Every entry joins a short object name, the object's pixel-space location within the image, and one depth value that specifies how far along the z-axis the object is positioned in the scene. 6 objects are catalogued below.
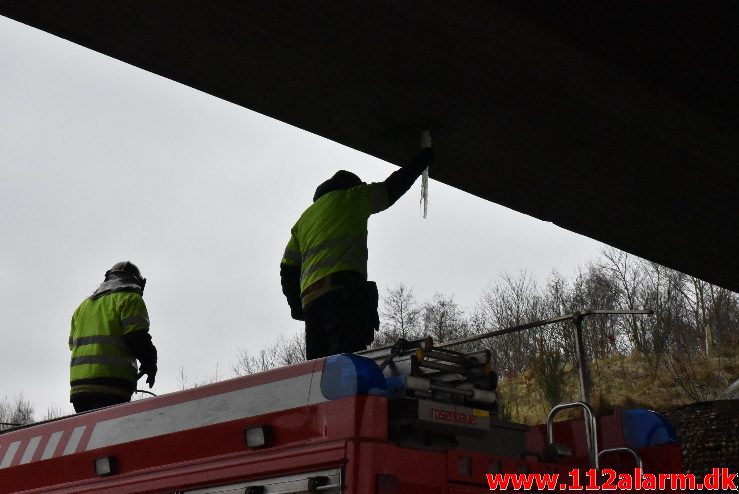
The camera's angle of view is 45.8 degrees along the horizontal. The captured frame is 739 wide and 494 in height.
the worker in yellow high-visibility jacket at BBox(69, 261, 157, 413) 6.64
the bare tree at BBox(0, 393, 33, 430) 69.56
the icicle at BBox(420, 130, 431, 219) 7.03
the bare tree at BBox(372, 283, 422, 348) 39.02
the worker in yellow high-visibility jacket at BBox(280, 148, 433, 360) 5.46
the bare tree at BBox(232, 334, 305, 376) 44.97
